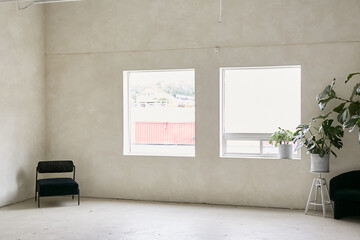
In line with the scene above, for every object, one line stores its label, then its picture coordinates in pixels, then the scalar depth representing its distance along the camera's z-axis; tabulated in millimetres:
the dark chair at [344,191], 6289
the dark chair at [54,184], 7035
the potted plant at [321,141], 6379
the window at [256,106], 7188
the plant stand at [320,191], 6492
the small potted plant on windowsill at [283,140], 6941
